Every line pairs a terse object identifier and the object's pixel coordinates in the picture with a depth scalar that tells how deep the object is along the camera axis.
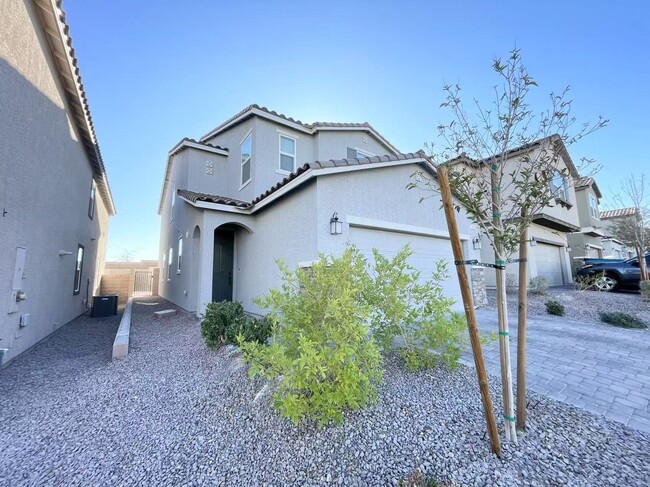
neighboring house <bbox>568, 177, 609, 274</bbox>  19.30
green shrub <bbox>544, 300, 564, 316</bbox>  8.81
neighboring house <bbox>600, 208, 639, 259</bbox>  22.69
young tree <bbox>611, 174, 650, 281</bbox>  11.20
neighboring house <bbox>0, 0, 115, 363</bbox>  4.72
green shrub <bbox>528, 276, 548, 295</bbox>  11.91
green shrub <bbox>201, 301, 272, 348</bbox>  5.03
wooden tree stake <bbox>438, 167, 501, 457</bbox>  2.42
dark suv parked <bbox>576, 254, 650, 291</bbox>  11.91
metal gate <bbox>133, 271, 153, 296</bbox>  20.87
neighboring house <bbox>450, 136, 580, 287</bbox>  13.75
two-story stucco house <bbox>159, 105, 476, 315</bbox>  7.17
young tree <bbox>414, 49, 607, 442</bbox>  2.62
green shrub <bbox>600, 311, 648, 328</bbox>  7.30
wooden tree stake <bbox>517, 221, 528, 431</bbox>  2.68
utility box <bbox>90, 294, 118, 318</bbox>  10.65
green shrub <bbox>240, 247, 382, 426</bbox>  2.71
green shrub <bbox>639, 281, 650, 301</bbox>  10.01
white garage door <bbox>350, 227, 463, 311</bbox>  7.64
